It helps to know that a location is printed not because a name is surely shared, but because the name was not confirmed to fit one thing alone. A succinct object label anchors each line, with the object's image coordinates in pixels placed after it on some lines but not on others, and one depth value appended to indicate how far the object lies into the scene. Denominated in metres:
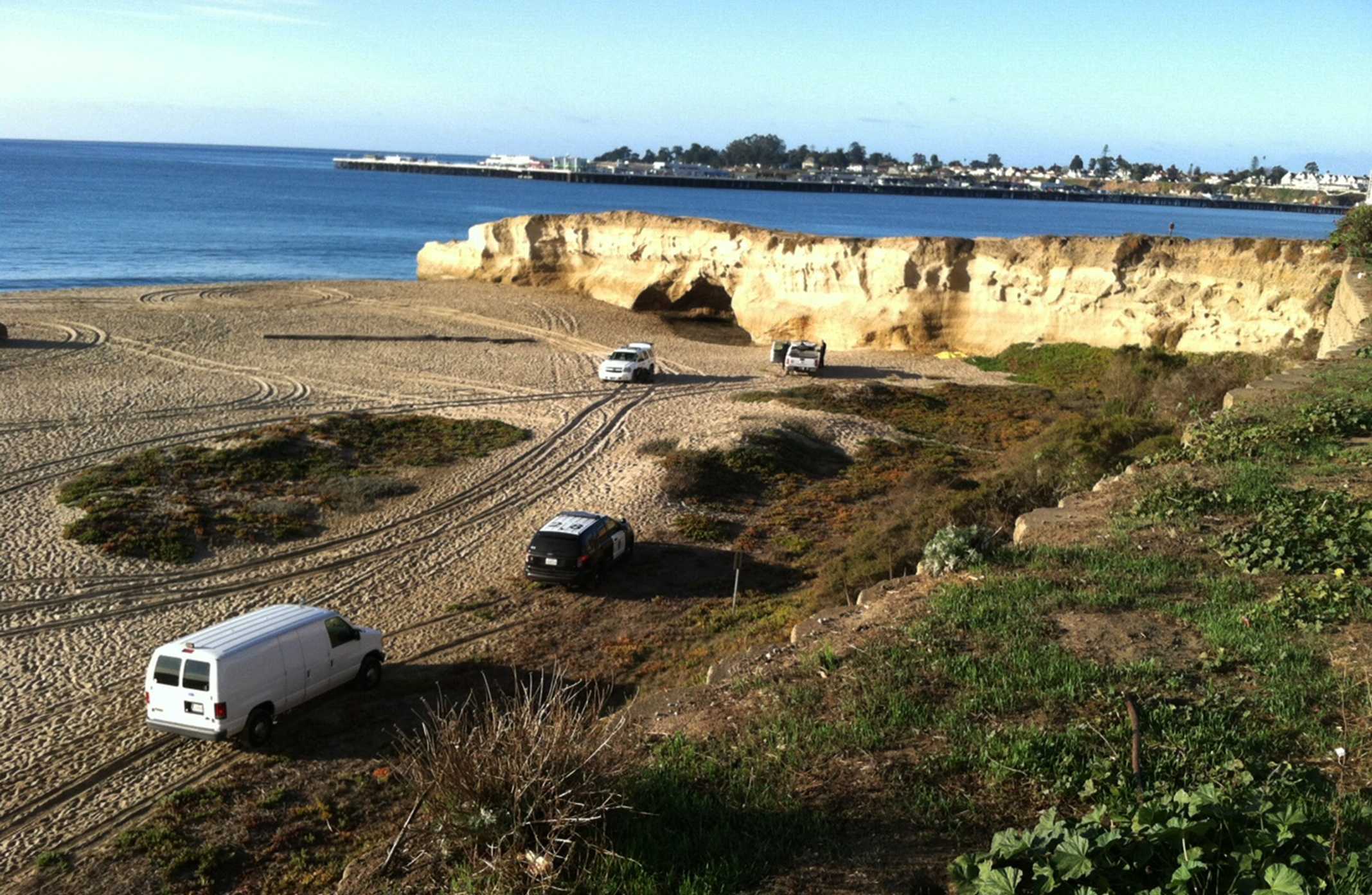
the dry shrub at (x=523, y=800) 6.38
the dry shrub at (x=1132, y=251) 43.66
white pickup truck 41.78
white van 14.04
